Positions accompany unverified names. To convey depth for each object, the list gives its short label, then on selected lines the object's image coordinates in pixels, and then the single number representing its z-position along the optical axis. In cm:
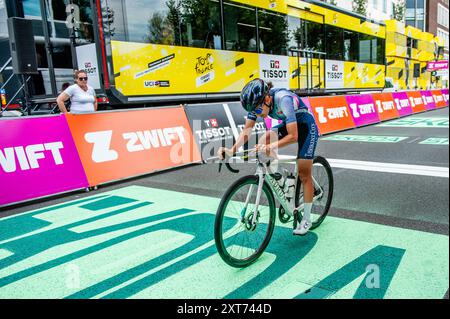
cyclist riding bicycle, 343
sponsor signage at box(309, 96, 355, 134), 1236
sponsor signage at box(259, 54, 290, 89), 1300
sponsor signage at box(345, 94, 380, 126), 1412
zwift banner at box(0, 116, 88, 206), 566
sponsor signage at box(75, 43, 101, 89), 888
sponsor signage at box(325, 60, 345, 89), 1656
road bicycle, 323
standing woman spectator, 780
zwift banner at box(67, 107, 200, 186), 665
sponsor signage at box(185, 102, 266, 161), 880
